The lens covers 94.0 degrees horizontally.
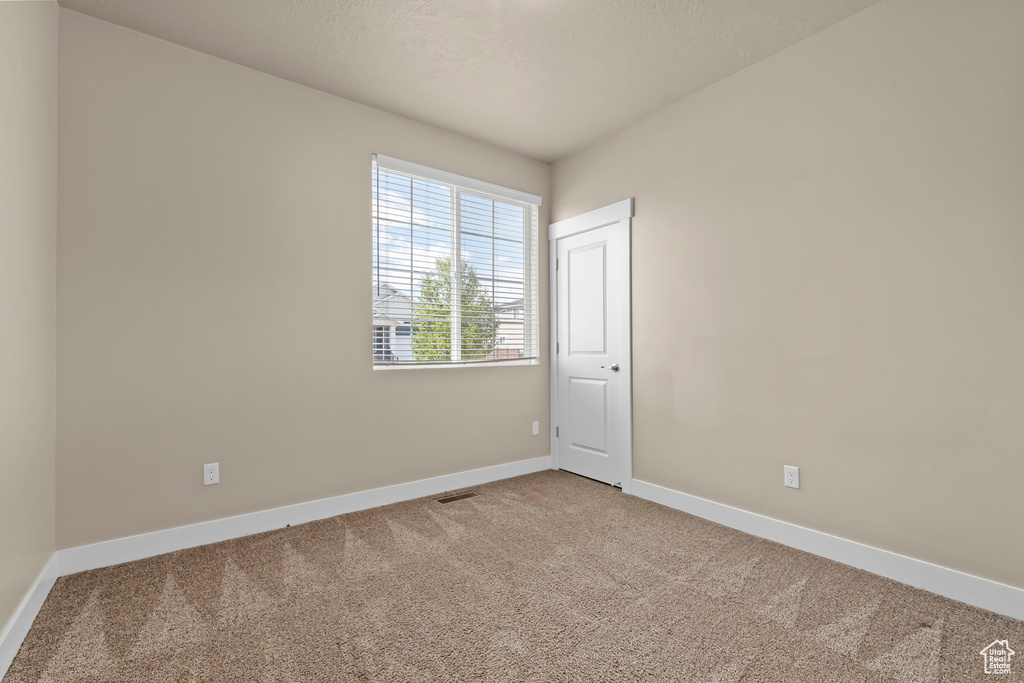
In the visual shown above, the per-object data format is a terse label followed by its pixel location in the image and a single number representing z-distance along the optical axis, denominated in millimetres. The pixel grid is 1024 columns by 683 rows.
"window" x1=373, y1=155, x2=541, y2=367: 3350
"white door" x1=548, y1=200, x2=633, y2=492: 3564
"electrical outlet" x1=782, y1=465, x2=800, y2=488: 2586
